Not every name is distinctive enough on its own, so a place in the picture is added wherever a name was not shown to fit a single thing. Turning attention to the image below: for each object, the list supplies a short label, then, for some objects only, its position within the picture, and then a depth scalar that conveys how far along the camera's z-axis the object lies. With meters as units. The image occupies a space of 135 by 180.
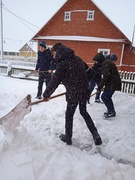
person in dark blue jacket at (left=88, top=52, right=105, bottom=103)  4.46
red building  15.02
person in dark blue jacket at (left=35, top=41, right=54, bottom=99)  4.93
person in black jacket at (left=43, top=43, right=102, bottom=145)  2.36
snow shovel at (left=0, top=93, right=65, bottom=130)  2.48
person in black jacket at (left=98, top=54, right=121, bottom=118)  3.58
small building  46.94
